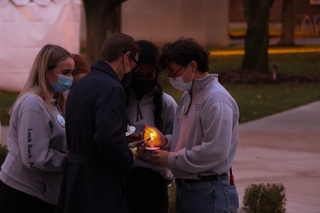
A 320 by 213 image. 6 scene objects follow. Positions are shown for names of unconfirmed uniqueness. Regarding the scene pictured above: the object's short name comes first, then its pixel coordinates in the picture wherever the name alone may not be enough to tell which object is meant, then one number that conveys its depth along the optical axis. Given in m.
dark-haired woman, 7.25
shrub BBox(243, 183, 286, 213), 10.20
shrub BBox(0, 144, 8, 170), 11.28
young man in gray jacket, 6.21
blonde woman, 6.74
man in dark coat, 5.79
